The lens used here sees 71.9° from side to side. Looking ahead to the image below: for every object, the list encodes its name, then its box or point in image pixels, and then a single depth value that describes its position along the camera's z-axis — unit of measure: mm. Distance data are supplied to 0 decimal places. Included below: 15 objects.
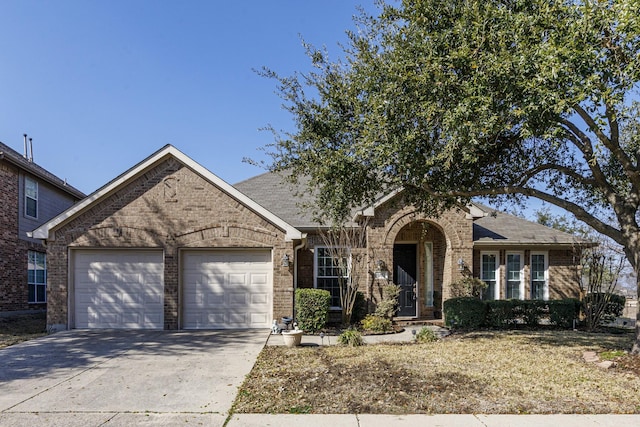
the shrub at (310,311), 12297
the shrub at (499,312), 13320
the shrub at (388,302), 13438
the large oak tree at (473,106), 6770
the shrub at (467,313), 13094
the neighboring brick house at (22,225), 15844
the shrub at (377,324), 12516
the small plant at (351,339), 10484
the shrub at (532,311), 13508
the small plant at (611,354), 8707
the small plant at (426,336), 11039
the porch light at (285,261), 12406
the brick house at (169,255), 12383
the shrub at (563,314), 13477
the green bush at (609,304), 13516
